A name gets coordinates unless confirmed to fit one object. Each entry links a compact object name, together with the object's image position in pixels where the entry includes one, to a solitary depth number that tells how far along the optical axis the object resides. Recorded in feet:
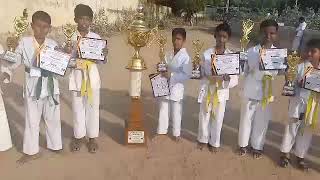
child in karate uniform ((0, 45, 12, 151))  9.84
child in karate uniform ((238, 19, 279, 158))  9.76
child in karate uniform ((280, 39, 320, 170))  9.32
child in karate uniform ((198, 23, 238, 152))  10.05
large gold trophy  10.62
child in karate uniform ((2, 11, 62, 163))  9.28
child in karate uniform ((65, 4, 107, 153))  9.78
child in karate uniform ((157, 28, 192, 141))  10.66
